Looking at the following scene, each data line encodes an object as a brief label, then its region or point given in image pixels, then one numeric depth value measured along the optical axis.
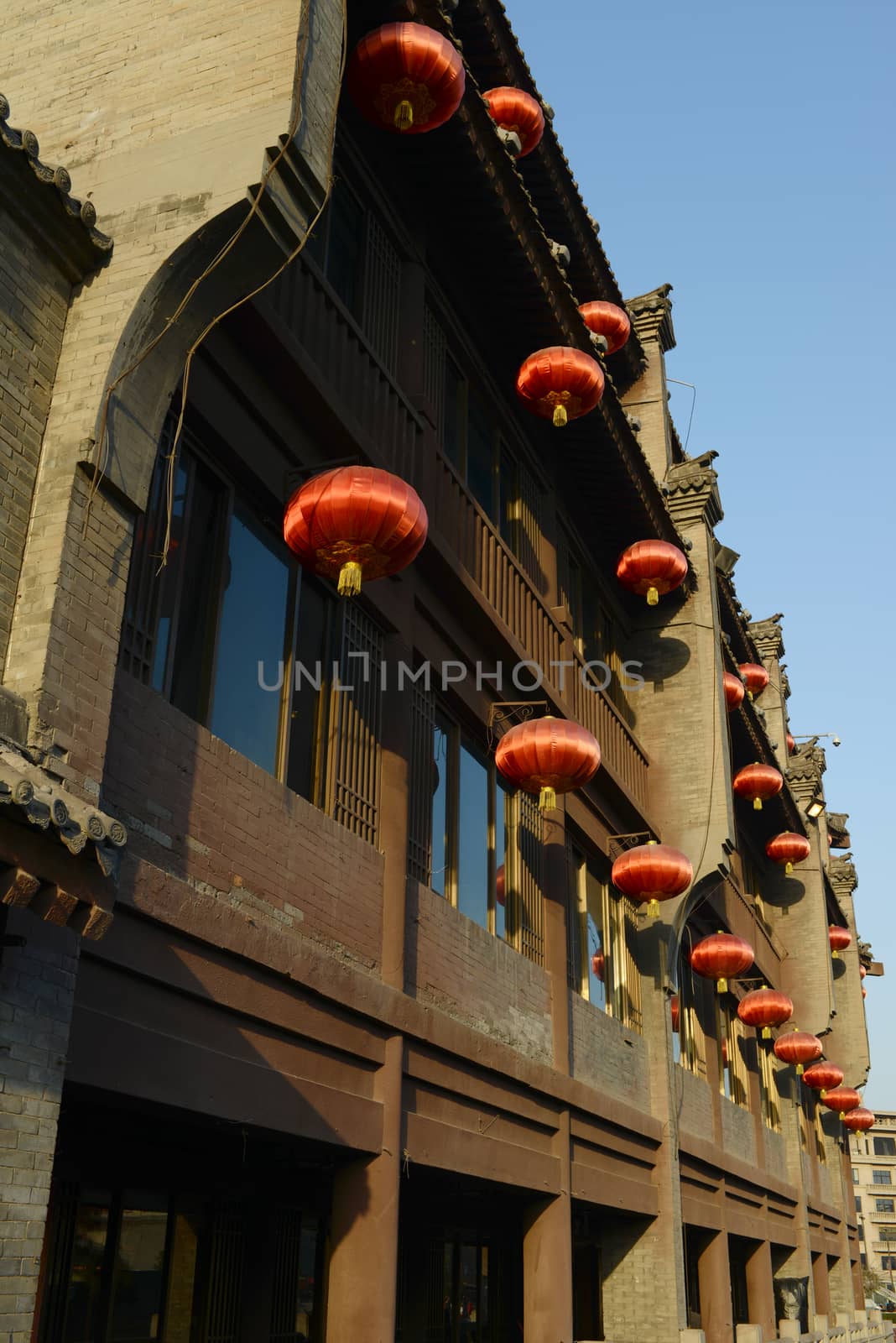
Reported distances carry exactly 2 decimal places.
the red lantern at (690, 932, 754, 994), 18.81
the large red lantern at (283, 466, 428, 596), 8.26
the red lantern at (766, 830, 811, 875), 26.64
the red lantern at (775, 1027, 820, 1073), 25.02
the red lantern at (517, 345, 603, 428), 12.77
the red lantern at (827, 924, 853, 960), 31.77
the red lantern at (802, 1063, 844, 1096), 27.98
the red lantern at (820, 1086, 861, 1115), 31.02
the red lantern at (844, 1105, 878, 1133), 33.31
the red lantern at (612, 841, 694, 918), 14.91
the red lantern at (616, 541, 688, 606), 17.03
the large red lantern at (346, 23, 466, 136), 9.83
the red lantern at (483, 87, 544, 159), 13.30
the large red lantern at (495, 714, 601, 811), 11.23
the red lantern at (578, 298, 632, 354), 17.84
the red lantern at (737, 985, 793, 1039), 22.33
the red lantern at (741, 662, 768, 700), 24.94
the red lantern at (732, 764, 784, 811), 23.05
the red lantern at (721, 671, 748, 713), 20.62
